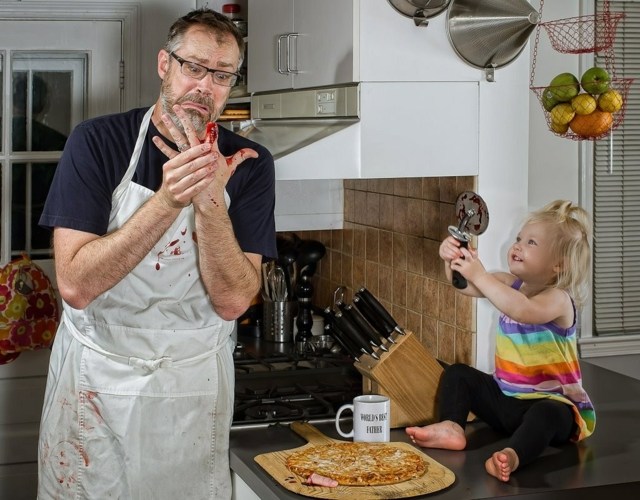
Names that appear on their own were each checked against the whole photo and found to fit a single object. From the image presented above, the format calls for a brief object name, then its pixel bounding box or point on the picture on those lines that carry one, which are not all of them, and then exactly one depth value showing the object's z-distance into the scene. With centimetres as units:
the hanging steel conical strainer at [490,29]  219
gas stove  238
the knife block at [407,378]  229
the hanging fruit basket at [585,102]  211
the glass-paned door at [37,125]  329
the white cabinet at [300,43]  230
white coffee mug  217
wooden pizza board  184
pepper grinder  315
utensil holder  313
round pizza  190
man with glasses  196
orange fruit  212
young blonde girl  211
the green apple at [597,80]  210
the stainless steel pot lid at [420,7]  219
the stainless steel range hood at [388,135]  225
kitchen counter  185
